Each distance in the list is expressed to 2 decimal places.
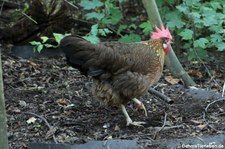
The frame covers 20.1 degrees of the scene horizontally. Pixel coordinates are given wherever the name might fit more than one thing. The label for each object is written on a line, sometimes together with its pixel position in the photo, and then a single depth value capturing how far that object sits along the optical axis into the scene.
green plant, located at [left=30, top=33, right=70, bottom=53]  7.30
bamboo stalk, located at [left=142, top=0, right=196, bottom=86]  7.49
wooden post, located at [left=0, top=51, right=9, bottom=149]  4.32
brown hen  6.10
